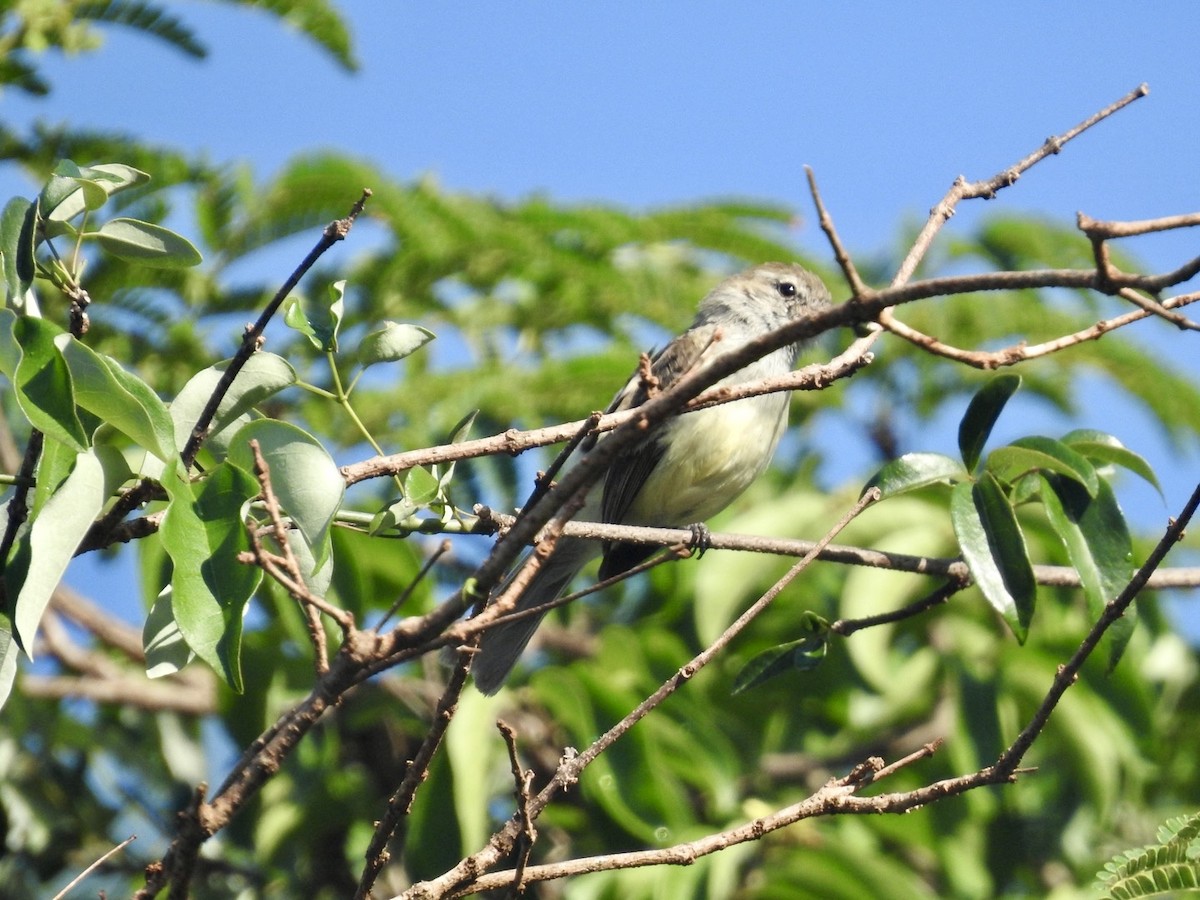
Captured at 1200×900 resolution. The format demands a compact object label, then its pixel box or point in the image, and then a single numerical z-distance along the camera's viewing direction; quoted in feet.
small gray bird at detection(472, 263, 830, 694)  32.45
